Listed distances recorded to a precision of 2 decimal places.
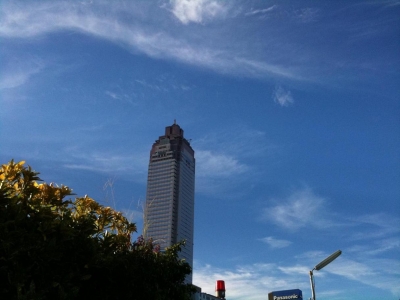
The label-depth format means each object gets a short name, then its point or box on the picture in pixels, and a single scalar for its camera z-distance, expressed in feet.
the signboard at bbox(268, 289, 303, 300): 63.20
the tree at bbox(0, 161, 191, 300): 24.62
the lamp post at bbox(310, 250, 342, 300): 49.54
